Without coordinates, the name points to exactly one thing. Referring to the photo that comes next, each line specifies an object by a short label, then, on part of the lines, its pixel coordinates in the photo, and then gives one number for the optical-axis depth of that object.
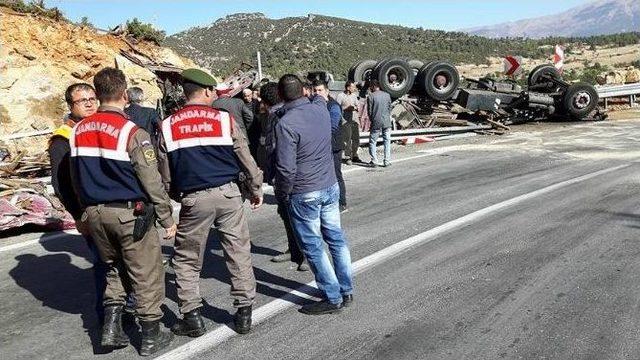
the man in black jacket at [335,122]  6.57
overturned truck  15.24
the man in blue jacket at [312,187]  4.23
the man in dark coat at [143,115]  6.24
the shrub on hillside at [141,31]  17.20
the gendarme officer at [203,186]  3.89
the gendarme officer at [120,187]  3.64
